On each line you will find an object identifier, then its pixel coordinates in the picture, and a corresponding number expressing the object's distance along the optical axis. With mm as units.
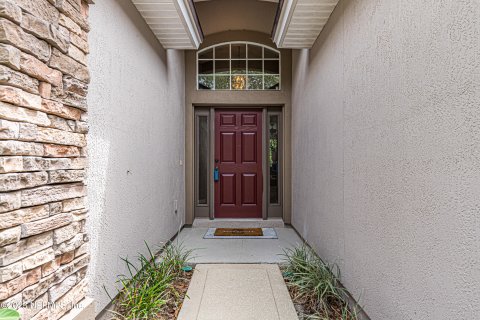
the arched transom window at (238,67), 5180
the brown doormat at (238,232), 4398
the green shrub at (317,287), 2178
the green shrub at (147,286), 2129
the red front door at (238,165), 5277
